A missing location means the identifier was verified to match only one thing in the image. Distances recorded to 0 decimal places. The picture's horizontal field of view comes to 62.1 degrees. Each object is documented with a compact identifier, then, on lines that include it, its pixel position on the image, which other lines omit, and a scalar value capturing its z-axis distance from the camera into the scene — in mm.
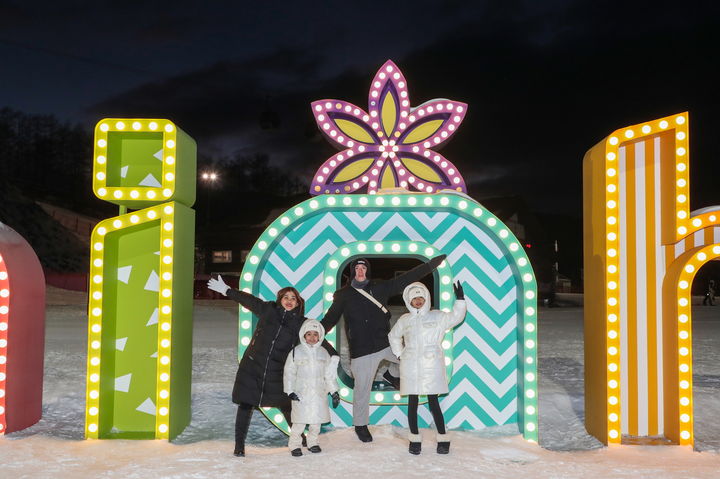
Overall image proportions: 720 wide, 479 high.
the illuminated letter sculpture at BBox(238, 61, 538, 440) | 5082
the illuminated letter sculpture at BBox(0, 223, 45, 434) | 5047
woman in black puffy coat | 4469
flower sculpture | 5719
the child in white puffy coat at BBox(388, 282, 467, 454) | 4465
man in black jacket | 4758
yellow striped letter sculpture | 4793
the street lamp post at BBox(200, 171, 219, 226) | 47334
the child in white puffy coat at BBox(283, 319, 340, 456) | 4406
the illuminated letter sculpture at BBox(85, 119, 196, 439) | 4855
